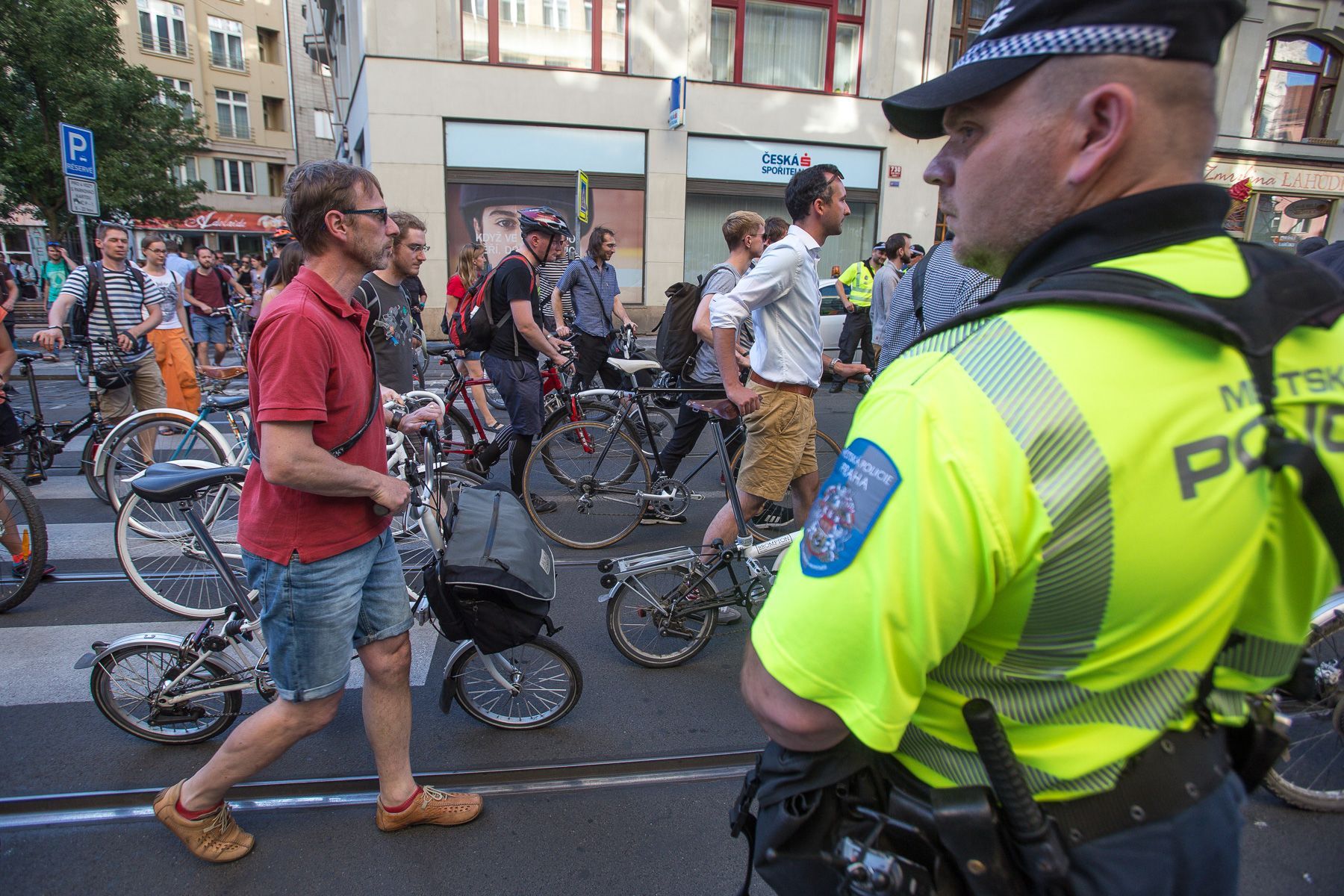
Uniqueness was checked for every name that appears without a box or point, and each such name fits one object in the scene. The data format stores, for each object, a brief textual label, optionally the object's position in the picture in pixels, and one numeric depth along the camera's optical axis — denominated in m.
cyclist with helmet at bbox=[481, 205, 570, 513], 5.66
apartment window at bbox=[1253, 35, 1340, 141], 22.34
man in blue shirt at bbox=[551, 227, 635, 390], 7.64
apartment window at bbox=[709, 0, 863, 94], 18.58
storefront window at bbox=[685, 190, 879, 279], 18.97
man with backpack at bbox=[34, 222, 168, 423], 6.10
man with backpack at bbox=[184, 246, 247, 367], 11.41
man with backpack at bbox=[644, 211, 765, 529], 5.39
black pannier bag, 2.62
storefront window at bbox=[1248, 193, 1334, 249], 23.45
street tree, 16.25
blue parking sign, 9.24
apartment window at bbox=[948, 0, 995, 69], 19.97
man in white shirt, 3.93
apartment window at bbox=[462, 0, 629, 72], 17.00
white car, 14.34
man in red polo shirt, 2.11
